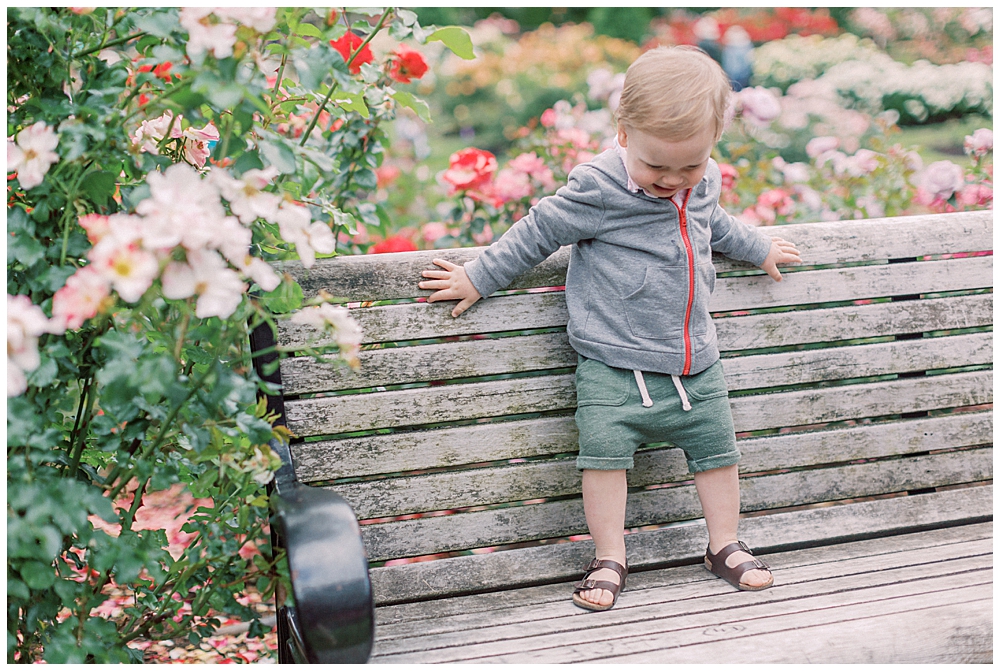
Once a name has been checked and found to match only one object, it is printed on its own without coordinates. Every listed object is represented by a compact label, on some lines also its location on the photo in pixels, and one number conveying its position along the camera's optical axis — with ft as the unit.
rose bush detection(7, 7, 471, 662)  3.53
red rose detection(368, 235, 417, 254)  7.98
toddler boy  5.41
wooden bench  4.91
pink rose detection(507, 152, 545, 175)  8.57
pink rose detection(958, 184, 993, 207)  8.75
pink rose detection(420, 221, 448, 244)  9.18
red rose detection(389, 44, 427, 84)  6.54
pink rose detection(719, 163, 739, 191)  8.53
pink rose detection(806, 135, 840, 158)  10.00
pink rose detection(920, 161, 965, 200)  8.39
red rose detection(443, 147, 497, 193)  8.02
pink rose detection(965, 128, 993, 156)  8.30
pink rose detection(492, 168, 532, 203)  8.35
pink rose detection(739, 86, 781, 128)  9.59
